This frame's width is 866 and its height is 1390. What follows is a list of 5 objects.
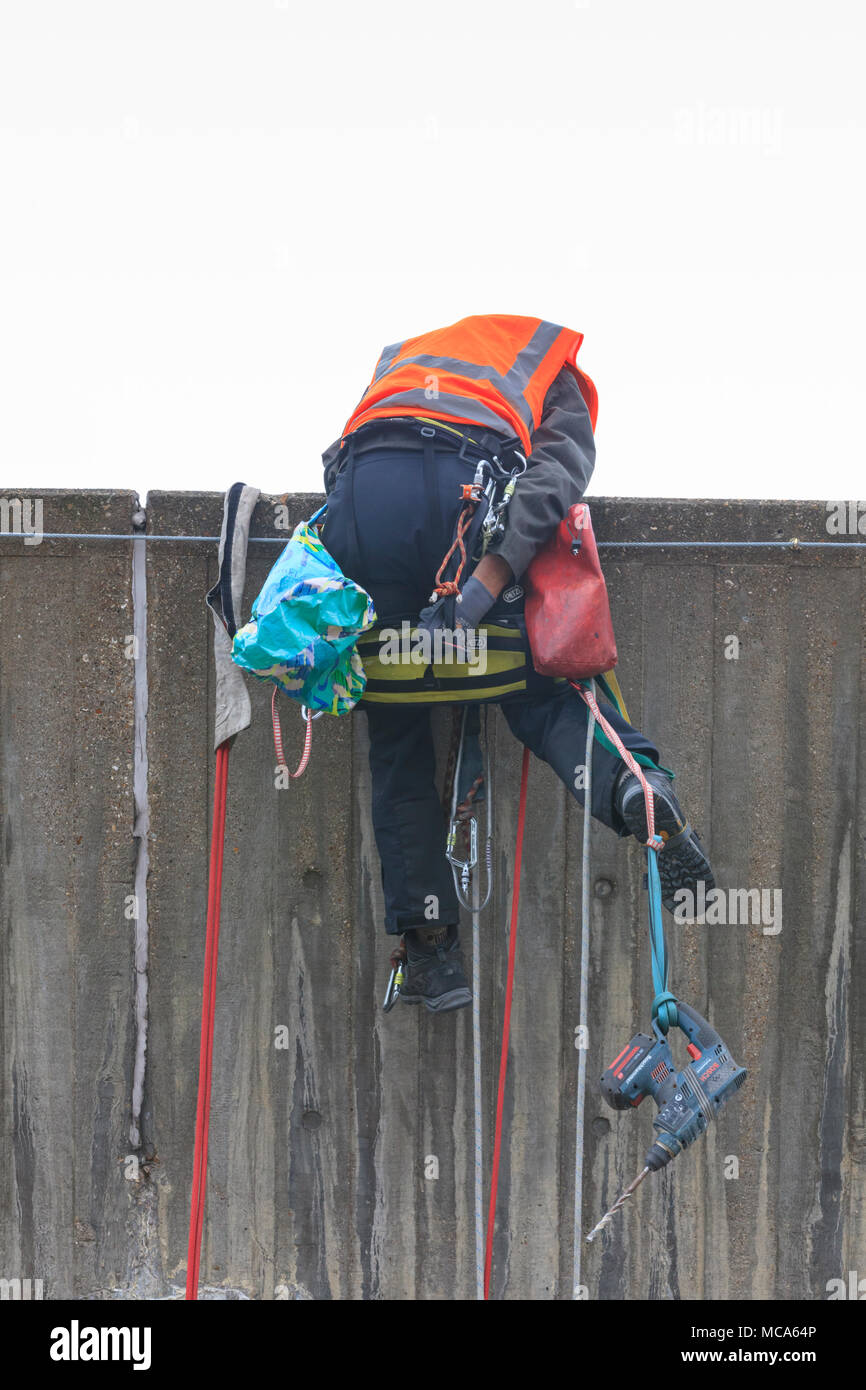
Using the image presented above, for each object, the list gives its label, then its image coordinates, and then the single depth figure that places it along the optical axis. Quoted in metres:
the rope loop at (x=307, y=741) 5.92
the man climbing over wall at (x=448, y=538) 5.80
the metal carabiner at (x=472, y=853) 6.61
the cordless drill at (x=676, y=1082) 5.30
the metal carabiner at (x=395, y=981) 6.70
